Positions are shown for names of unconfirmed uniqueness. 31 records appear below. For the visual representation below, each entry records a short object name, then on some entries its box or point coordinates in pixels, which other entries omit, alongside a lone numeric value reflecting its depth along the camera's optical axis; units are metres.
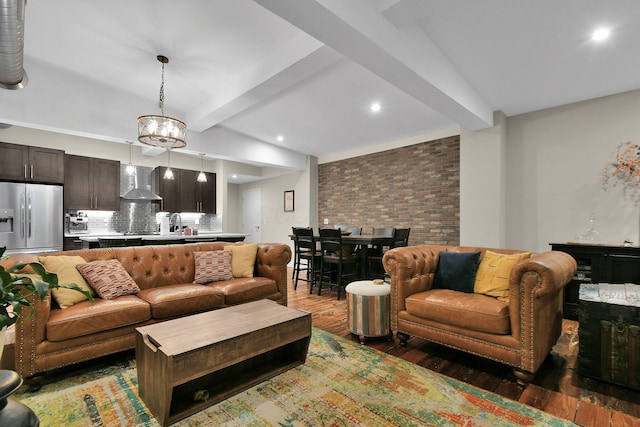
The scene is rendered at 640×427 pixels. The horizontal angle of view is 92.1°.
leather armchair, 2.04
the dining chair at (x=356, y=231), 5.65
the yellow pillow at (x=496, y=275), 2.48
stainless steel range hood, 5.91
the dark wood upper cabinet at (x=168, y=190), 6.53
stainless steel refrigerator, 4.53
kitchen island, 4.64
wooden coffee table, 1.67
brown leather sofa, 2.02
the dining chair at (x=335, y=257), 4.30
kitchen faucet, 7.15
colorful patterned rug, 1.72
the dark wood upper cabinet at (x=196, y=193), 6.89
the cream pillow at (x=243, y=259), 3.44
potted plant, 0.87
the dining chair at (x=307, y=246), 4.67
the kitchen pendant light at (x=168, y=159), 6.77
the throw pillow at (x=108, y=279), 2.53
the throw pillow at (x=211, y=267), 3.21
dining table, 4.25
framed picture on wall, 7.64
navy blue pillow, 2.71
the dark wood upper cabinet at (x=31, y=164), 4.74
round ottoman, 2.76
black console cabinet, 3.16
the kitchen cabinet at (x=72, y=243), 5.41
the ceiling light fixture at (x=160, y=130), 3.48
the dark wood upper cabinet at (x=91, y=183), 5.52
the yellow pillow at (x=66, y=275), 2.30
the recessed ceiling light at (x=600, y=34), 2.66
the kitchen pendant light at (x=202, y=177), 5.83
